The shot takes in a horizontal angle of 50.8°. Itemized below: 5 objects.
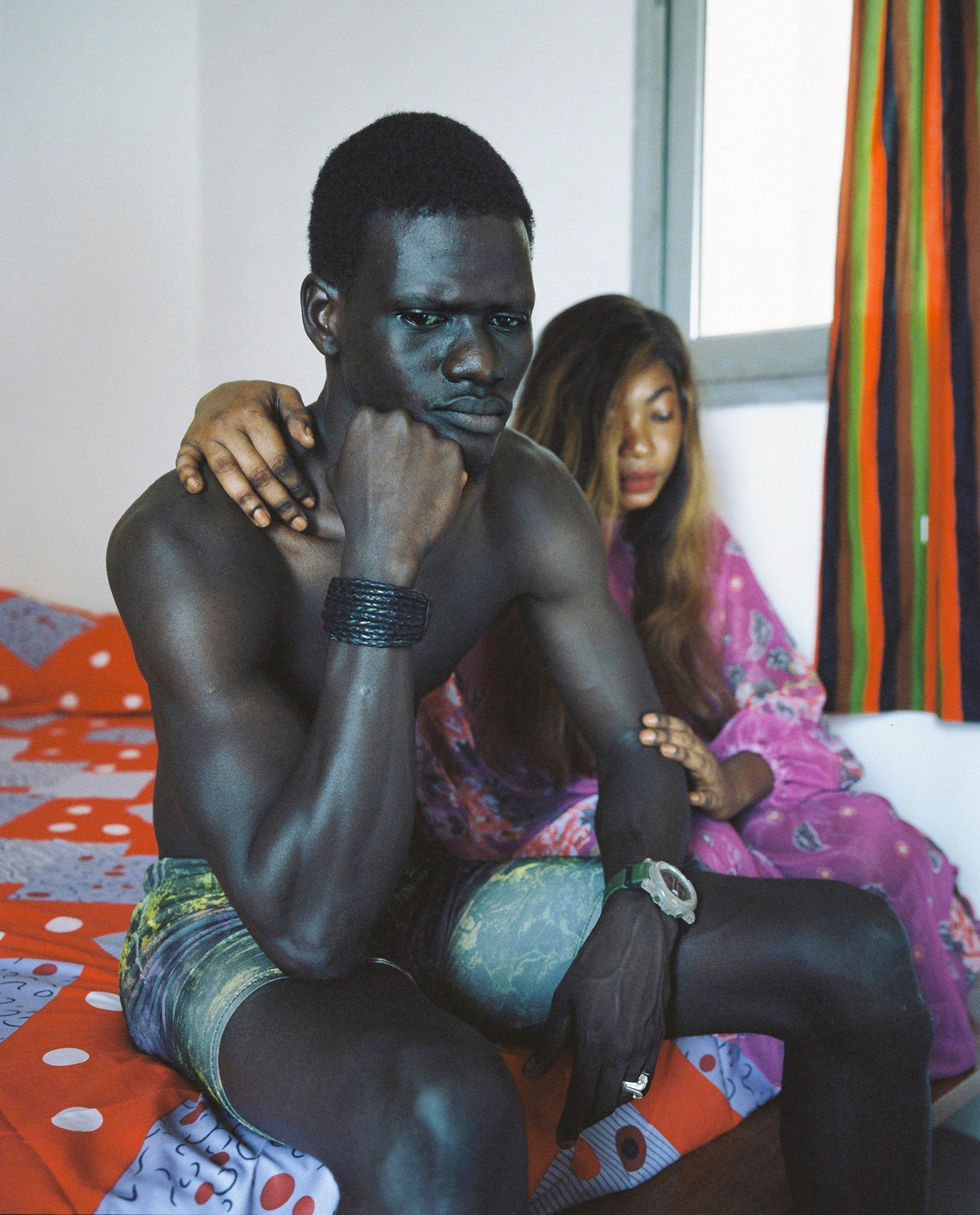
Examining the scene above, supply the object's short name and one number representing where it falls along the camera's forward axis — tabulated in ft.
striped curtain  5.55
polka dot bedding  2.64
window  6.63
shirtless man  2.49
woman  5.16
